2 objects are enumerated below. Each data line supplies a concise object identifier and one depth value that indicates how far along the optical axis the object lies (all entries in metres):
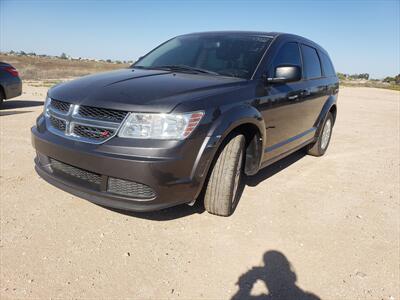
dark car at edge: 8.12
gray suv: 2.47
